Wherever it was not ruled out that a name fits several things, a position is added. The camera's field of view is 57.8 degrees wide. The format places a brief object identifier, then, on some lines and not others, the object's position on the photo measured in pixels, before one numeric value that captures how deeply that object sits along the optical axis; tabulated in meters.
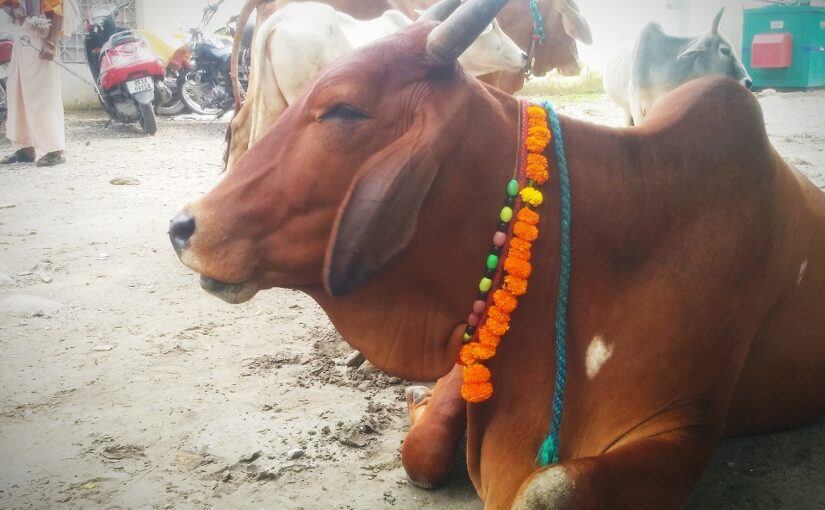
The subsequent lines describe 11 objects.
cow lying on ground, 1.66
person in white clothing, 7.87
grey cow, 5.64
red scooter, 9.86
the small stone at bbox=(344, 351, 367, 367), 3.19
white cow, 4.00
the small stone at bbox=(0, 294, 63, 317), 3.78
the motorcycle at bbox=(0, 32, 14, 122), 9.14
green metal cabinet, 12.67
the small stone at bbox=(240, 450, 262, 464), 2.47
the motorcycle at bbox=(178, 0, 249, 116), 11.40
